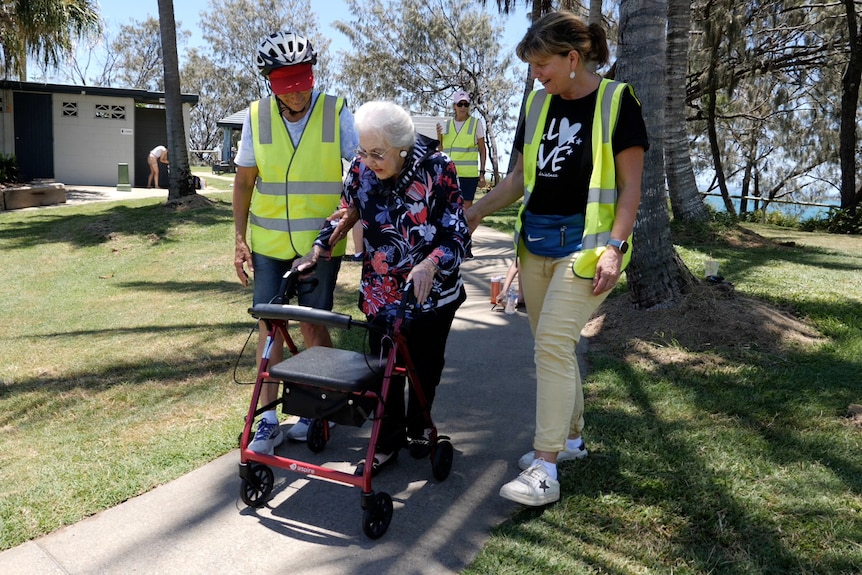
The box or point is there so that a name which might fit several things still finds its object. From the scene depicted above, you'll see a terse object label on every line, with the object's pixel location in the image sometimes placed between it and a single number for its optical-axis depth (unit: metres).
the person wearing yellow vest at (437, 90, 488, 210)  9.88
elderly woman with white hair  3.30
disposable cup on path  7.43
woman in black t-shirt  3.33
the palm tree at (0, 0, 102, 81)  18.69
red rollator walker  3.11
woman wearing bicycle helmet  3.95
